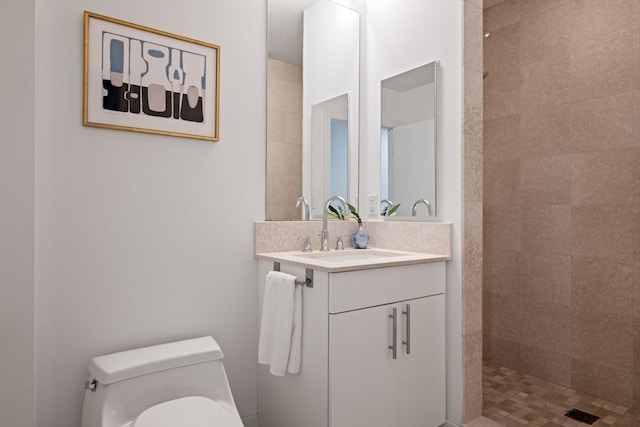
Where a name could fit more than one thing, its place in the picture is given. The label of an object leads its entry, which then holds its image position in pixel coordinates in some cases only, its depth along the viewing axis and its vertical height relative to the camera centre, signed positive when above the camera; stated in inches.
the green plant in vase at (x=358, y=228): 89.6 -2.8
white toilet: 54.3 -25.3
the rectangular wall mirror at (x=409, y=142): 81.3 +15.3
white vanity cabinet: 62.2 -23.0
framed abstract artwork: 63.1 +22.0
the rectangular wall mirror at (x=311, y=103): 82.7 +24.1
